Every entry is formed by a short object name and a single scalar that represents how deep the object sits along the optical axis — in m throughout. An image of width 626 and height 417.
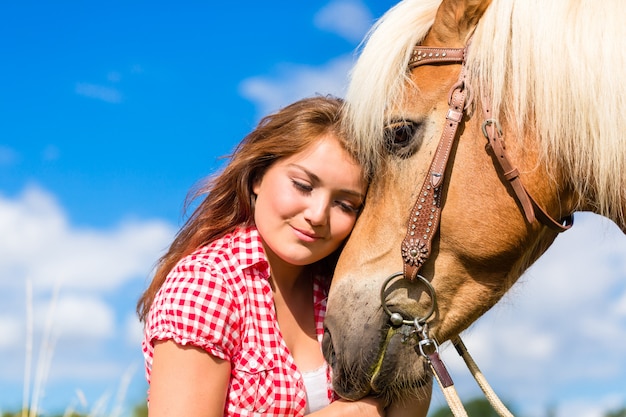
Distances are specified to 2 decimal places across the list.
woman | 2.76
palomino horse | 2.70
